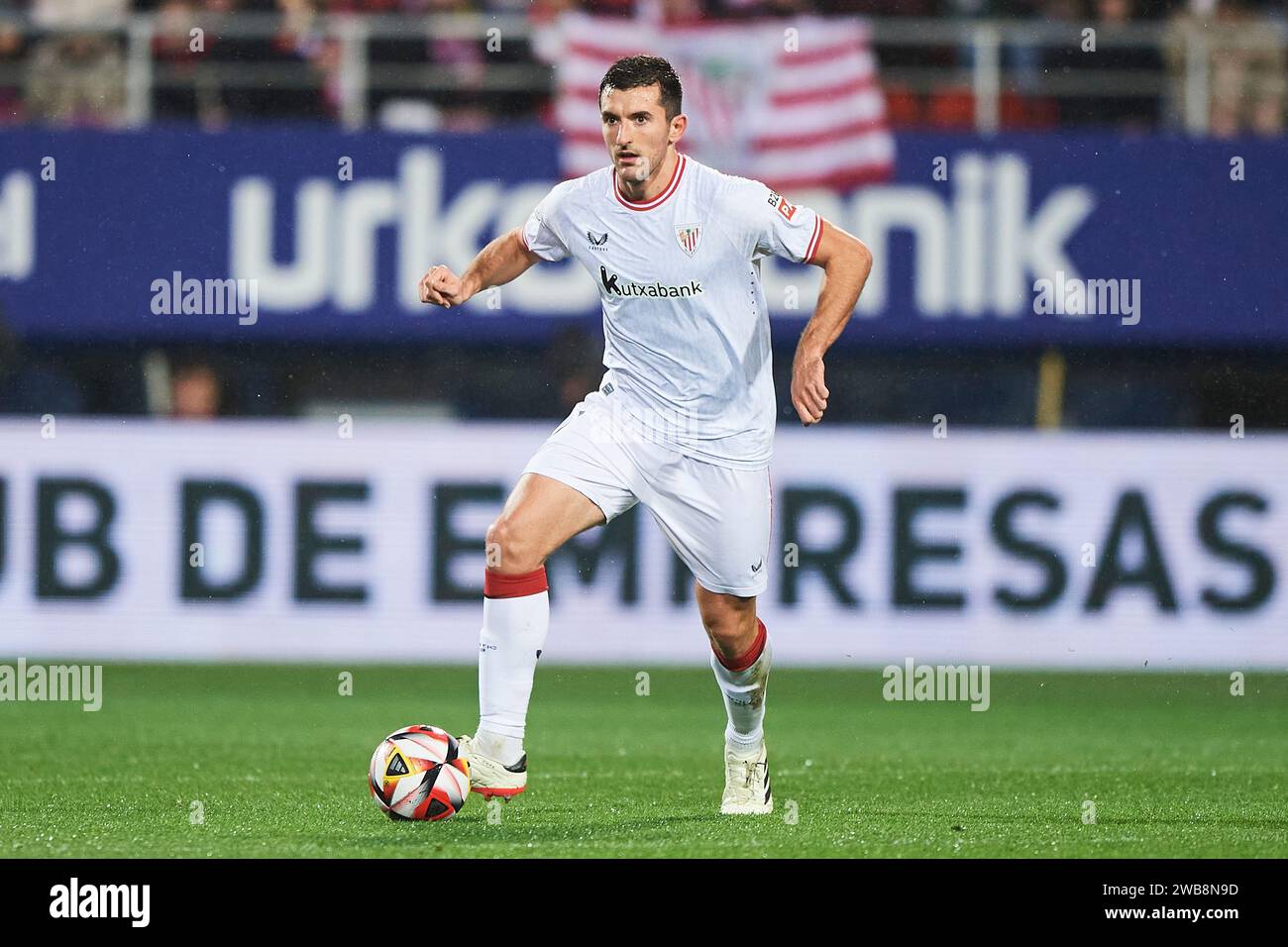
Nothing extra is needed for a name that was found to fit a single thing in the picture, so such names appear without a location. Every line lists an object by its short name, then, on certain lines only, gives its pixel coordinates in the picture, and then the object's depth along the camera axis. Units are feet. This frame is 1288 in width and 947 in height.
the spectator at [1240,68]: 45.24
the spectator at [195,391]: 46.34
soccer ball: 21.34
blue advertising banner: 44.83
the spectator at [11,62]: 45.75
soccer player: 21.66
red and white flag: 44.47
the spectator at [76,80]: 45.34
